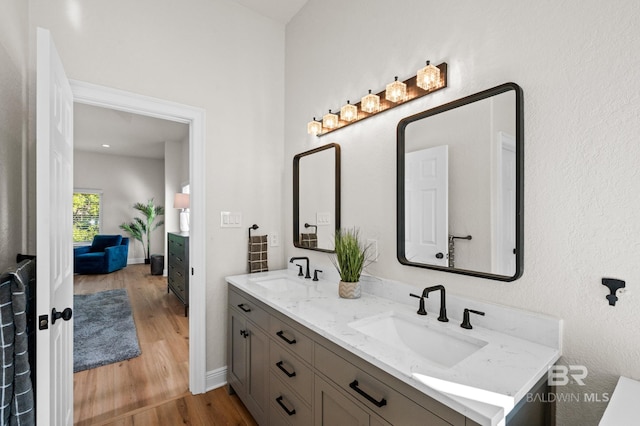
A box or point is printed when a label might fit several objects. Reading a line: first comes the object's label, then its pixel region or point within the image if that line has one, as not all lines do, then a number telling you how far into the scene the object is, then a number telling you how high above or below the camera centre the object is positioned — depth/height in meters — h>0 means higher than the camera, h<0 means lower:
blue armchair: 6.40 -0.82
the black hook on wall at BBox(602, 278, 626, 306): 0.99 -0.24
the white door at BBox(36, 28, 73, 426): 1.14 -0.08
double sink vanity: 0.88 -0.50
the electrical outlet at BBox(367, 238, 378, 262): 1.84 -0.20
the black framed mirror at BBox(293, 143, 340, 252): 2.15 +0.12
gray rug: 2.80 -1.24
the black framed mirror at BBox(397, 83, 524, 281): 1.25 +0.12
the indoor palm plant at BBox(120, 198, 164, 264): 7.64 -0.22
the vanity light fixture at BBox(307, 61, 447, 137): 1.49 +0.63
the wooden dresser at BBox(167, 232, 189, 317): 4.02 -0.71
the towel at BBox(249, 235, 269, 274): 2.48 -0.31
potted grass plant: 1.74 -0.29
